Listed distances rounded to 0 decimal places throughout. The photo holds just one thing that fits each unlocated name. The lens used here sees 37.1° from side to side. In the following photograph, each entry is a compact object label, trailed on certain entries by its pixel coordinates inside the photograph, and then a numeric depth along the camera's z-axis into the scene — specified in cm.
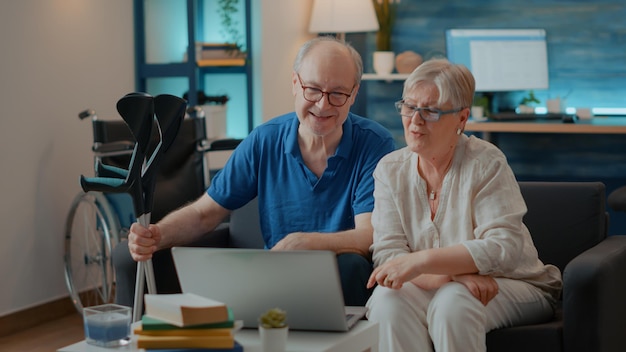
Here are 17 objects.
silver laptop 181
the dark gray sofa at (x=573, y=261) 227
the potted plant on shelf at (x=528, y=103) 545
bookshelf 505
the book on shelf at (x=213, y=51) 516
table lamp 548
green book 168
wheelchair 406
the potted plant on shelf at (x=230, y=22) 529
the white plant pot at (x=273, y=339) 171
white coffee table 179
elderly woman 221
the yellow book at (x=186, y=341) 167
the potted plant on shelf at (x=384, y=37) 563
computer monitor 542
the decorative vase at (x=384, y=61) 562
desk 480
